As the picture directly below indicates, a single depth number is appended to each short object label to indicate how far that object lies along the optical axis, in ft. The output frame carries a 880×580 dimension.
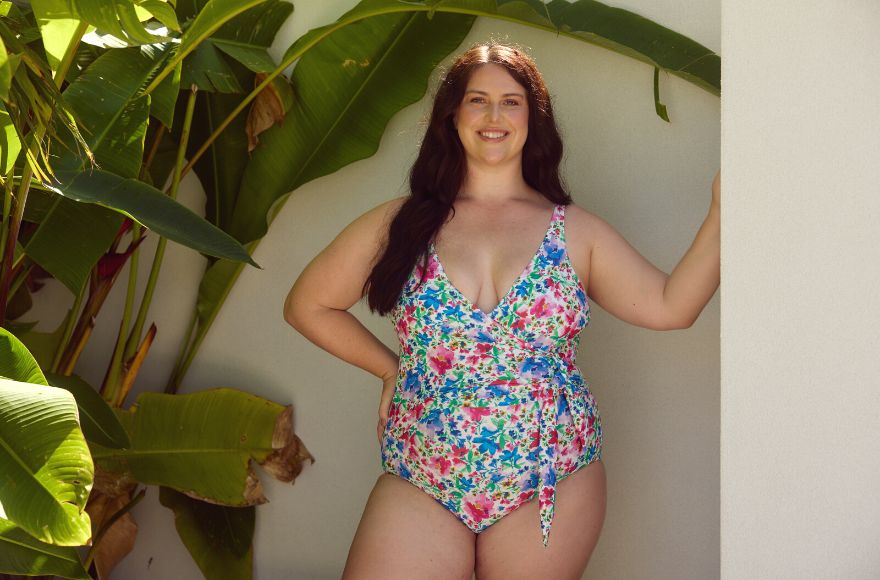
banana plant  10.71
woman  9.30
